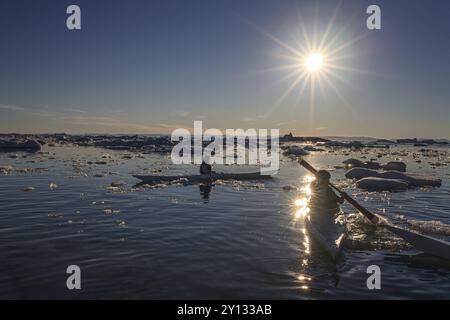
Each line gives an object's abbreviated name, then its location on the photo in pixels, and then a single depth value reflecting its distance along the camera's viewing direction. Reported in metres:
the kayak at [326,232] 11.96
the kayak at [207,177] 28.28
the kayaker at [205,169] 30.75
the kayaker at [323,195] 16.36
